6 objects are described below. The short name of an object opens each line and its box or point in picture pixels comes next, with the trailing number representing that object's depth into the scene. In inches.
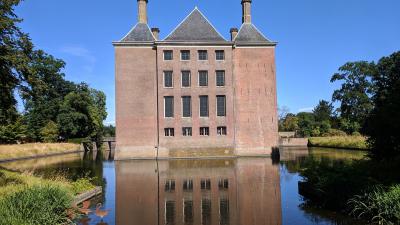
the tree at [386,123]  480.4
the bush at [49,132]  2222.4
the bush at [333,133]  2655.5
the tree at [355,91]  2491.4
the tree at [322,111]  3831.4
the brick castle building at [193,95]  1471.5
